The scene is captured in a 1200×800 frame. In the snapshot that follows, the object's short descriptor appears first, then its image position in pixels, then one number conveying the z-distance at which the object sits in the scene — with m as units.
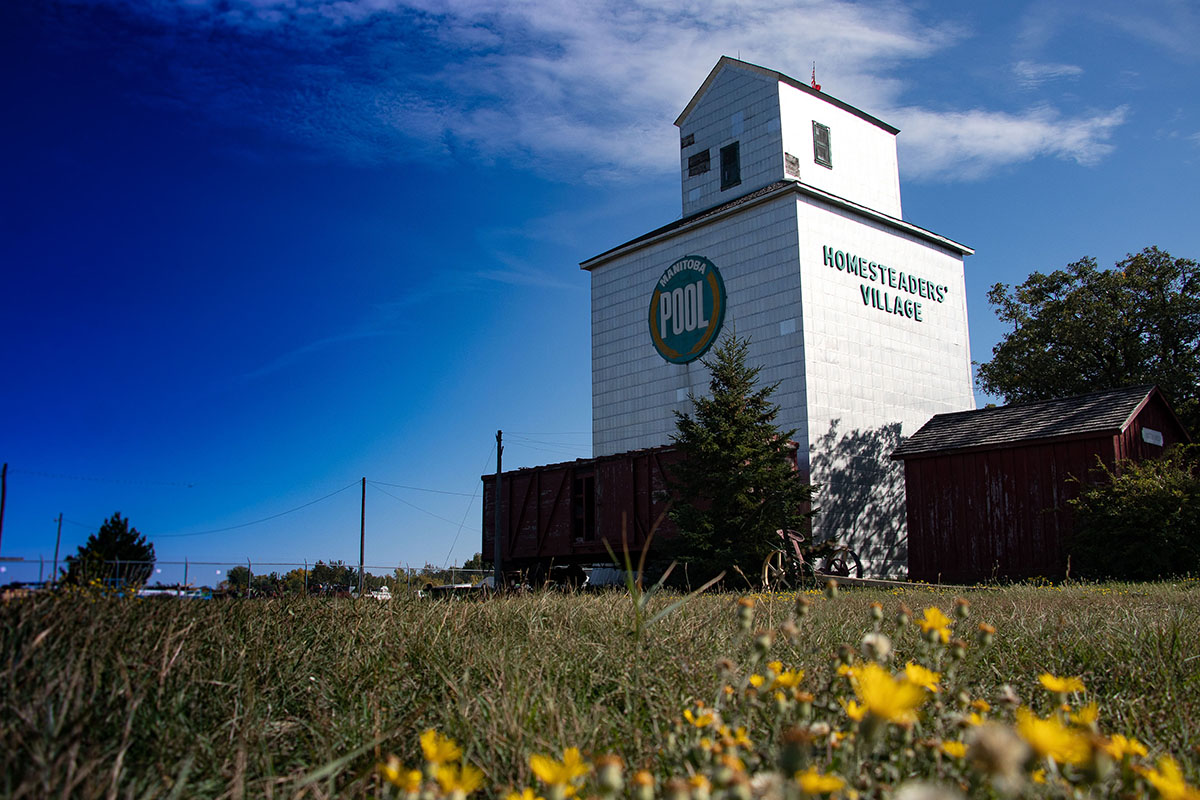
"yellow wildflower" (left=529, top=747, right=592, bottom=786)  1.20
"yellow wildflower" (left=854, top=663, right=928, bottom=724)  1.17
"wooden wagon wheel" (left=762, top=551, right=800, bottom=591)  14.77
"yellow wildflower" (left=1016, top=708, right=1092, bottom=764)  1.05
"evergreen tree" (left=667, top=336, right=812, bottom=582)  16.83
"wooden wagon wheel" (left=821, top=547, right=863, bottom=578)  18.70
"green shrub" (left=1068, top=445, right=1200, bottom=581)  14.91
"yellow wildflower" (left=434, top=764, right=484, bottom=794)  1.30
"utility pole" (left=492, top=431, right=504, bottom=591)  21.28
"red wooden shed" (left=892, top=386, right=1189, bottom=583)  17.41
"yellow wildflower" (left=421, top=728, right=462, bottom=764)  1.36
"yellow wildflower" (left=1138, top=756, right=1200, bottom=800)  1.15
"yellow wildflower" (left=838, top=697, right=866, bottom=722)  1.71
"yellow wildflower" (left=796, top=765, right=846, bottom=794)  1.16
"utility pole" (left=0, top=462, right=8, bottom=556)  26.09
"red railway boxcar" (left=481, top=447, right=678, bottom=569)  18.98
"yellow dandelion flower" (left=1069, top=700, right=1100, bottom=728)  1.40
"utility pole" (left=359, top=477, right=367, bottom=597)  33.28
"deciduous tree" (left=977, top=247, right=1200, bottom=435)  27.08
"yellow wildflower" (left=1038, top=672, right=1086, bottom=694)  1.57
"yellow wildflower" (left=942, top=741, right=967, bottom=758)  1.66
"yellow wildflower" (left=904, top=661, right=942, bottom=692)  1.58
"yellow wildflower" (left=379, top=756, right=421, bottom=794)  1.39
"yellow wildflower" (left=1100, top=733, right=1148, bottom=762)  1.51
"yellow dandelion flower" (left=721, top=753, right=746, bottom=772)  1.25
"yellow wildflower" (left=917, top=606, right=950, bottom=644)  2.06
